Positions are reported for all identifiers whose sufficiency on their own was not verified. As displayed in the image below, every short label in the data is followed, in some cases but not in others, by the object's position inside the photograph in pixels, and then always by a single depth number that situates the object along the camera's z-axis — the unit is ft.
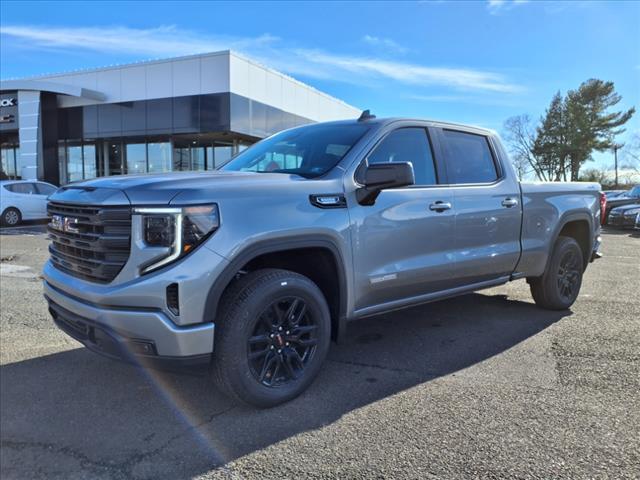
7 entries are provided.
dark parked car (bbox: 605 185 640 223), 68.74
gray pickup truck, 9.36
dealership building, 78.18
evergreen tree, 171.42
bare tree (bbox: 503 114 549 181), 184.55
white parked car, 52.95
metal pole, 176.10
